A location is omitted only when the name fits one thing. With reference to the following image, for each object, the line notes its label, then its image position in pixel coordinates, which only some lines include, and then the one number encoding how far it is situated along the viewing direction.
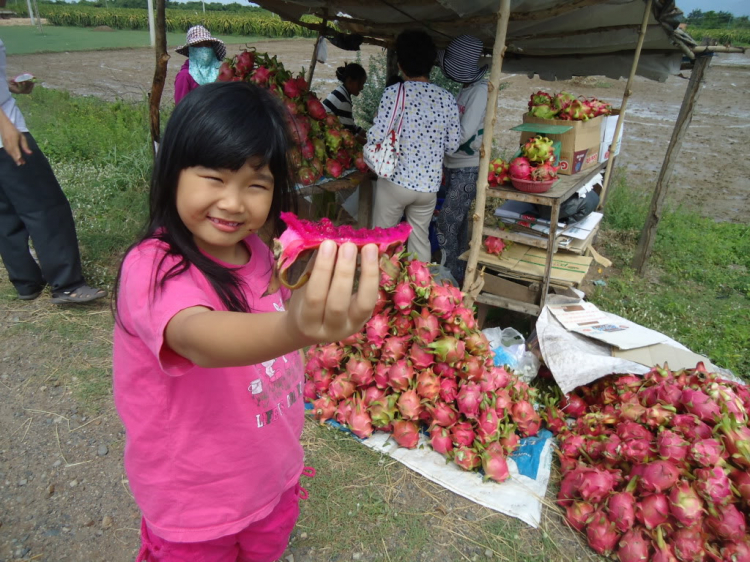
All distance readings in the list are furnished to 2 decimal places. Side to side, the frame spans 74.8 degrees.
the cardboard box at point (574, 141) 3.94
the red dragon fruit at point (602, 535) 2.26
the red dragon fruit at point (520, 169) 3.46
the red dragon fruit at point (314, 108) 4.25
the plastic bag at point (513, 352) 3.37
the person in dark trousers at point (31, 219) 3.31
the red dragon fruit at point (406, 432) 2.73
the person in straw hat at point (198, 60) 4.97
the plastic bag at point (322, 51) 5.91
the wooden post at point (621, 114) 3.92
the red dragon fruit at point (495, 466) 2.56
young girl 0.85
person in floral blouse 3.82
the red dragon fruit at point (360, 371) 2.82
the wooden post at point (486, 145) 3.07
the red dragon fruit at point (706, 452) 2.17
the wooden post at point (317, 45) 5.44
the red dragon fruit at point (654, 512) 2.19
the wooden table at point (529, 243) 3.43
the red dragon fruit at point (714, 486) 2.11
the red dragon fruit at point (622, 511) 2.23
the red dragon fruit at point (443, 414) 2.70
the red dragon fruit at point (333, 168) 4.16
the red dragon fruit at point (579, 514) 2.38
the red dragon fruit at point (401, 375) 2.71
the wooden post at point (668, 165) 4.82
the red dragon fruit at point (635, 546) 2.19
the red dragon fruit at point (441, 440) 2.69
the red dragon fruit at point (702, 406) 2.36
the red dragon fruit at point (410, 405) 2.68
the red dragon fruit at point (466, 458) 2.61
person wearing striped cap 4.21
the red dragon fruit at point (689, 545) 2.11
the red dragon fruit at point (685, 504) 2.11
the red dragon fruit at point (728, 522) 2.09
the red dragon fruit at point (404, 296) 2.69
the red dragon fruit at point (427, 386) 2.70
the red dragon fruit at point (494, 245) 3.90
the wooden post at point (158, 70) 3.27
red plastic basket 3.40
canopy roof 3.79
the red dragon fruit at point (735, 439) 2.17
